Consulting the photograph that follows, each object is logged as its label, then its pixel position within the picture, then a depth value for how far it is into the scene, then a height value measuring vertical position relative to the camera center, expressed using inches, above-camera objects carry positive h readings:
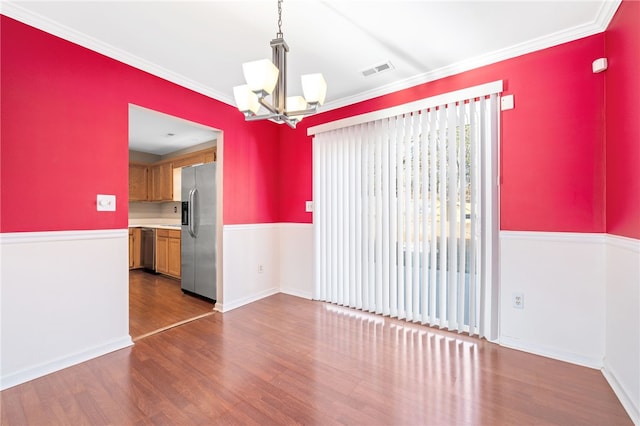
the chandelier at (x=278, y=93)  61.1 +29.2
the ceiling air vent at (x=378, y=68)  103.0 +55.3
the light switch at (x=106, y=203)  90.1 +3.3
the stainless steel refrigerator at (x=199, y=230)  140.6 -9.2
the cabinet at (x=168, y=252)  182.4 -26.8
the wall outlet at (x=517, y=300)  90.6 -29.1
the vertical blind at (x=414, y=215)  98.3 -1.3
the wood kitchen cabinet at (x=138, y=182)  221.9 +25.4
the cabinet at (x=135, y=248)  212.4 -27.4
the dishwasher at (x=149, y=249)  203.5 -27.2
